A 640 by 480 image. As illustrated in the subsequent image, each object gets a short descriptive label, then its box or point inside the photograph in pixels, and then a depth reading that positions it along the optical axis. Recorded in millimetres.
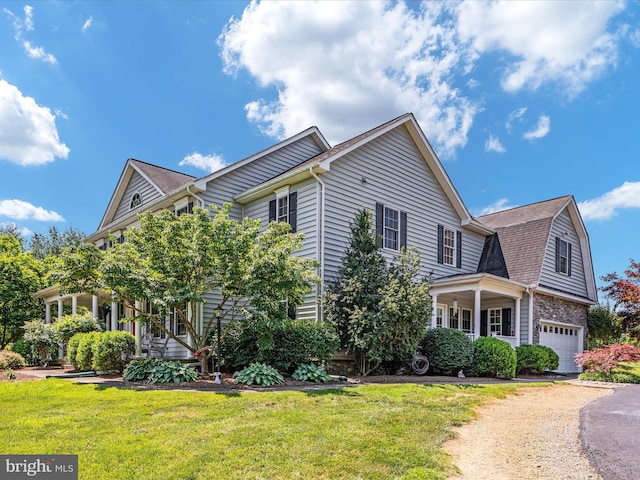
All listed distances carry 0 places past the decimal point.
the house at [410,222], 14656
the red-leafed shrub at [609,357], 14250
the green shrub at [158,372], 10445
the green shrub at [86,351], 13586
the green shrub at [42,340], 17656
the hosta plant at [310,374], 11078
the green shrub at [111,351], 12820
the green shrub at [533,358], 16266
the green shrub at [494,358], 14188
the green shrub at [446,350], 13906
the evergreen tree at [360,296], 12281
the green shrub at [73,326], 16109
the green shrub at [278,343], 11306
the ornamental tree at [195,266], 10859
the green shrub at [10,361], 15102
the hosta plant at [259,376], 10141
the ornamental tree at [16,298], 24688
